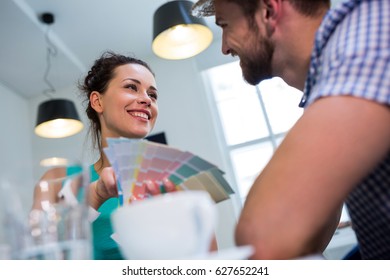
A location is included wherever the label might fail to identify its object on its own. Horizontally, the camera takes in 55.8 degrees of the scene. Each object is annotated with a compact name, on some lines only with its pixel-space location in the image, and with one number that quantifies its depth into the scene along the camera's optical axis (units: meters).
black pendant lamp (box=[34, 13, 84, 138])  2.32
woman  0.89
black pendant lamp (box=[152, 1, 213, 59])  1.86
